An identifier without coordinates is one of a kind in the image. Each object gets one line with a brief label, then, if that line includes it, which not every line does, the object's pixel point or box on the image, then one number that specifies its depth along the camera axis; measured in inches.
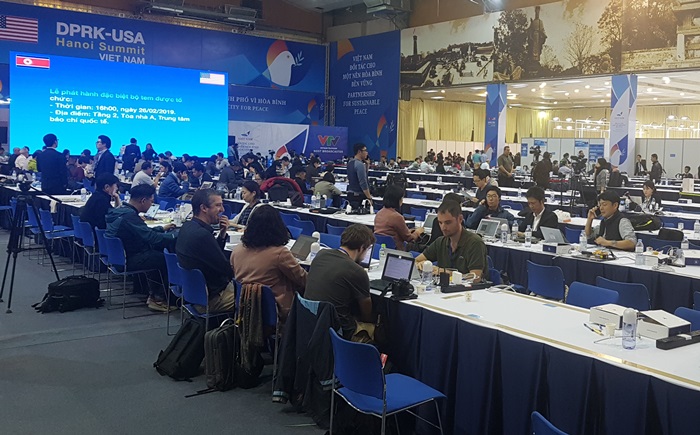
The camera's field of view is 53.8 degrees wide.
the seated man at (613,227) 236.1
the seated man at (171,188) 427.8
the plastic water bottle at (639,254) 210.1
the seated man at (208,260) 189.0
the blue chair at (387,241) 247.6
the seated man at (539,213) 258.5
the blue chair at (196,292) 183.3
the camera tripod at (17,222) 242.7
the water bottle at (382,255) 200.8
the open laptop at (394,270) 163.0
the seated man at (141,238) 245.6
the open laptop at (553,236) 238.1
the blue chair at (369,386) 116.3
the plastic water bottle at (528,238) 250.7
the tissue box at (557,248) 229.3
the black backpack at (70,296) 249.4
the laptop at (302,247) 210.1
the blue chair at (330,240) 237.0
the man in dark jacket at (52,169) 402.0
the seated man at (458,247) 180.1
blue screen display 683.4
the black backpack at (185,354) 180.7
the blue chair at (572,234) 277.8
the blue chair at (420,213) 343.6
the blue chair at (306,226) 305.8
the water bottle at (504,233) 254.4
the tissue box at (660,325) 120.0
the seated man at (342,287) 145.4
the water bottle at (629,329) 116.2
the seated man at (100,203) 289.6
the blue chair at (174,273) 206.5
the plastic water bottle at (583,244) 230.4
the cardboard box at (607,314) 126.2
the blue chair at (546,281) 201.9
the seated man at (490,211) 280.4
